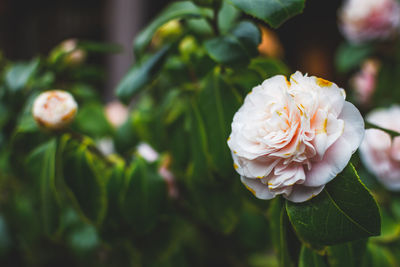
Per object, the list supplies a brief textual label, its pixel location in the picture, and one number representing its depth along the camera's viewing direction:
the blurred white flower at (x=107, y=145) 0.87
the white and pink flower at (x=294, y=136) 0.31
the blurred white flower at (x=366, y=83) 0.93
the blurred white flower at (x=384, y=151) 0.57
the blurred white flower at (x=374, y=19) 0.88
